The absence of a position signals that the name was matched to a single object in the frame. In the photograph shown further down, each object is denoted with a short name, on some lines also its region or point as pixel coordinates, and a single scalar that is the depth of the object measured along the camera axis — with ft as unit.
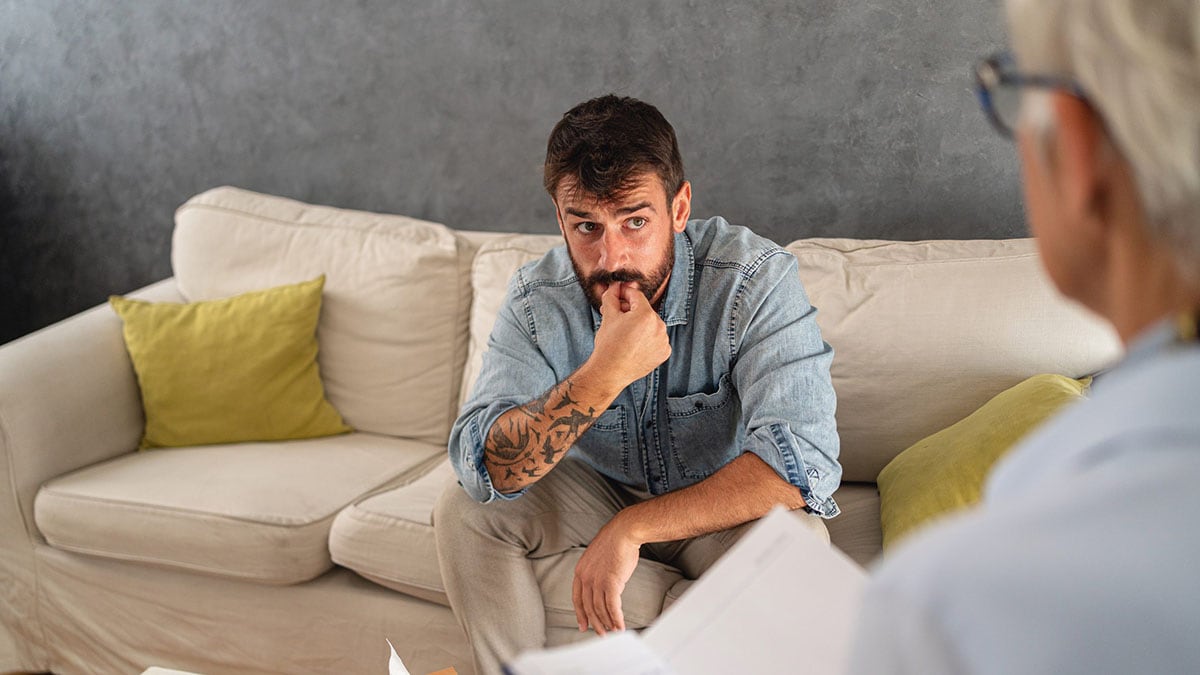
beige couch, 6.33
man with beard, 5.27
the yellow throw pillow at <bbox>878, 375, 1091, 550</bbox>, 5.29
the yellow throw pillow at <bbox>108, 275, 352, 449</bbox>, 7.80
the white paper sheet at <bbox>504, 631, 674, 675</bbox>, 2.42
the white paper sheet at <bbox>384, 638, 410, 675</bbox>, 4.23
